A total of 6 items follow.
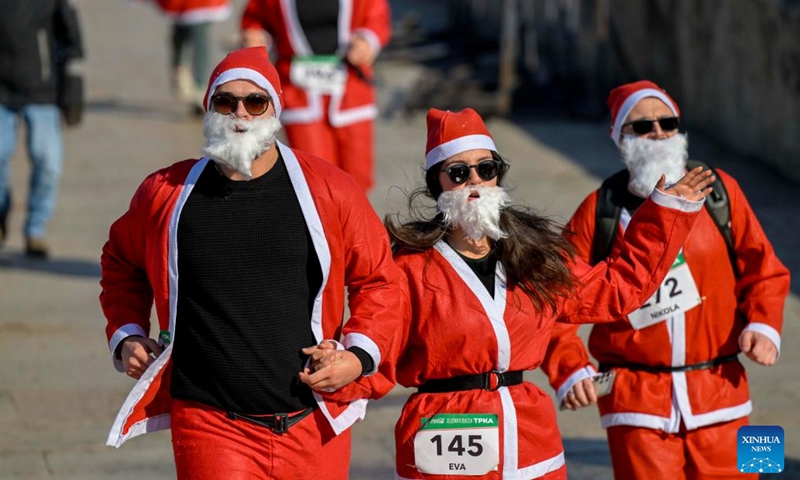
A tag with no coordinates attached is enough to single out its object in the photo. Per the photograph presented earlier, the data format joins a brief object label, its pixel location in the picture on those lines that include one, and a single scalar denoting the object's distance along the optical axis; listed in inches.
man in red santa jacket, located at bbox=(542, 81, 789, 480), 385.4
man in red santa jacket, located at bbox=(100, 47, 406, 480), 328.2
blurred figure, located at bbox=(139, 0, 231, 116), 1117.7
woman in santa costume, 338.3
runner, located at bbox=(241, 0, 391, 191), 673.6
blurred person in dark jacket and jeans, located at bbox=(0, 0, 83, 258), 750.5
